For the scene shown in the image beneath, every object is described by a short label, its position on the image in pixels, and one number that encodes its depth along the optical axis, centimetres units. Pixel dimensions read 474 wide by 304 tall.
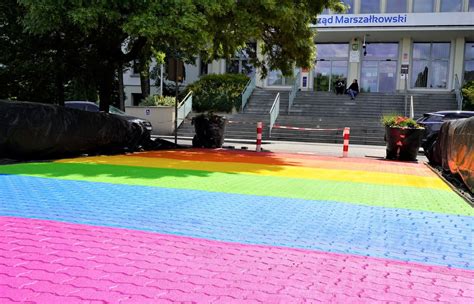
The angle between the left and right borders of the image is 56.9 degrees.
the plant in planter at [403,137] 1307
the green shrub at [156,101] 2398
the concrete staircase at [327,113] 2219
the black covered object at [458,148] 738
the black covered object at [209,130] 1553
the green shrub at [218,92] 2648
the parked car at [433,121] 1527
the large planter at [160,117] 2344
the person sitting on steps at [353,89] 2794
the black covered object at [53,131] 934
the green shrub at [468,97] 2453
